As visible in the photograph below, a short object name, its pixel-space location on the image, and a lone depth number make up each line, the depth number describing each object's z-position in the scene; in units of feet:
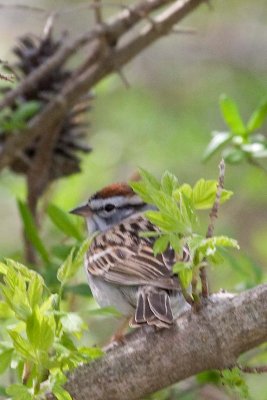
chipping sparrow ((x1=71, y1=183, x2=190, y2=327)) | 16.92
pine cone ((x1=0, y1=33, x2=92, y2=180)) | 23.93
